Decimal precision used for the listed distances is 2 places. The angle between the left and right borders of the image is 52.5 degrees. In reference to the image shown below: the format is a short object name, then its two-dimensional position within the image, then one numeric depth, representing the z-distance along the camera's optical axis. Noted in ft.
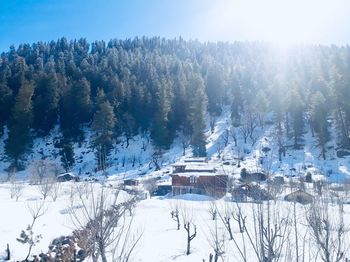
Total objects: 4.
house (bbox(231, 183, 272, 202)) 137.03
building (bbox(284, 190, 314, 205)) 111.79
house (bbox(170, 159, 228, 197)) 160.35
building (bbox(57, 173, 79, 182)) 180.28
